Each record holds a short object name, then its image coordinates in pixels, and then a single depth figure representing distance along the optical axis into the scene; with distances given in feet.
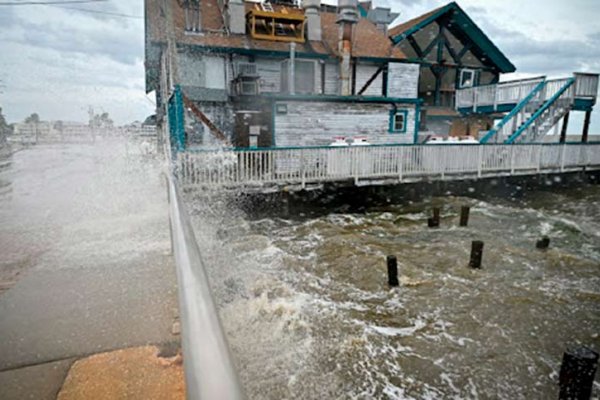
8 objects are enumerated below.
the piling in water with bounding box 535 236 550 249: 33.12
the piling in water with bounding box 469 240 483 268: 28.22
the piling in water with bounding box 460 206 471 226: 40.68
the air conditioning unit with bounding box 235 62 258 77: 61.82
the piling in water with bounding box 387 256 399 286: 25.09
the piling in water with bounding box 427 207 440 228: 40.90
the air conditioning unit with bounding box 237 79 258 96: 56.85
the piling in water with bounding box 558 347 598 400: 12.91
